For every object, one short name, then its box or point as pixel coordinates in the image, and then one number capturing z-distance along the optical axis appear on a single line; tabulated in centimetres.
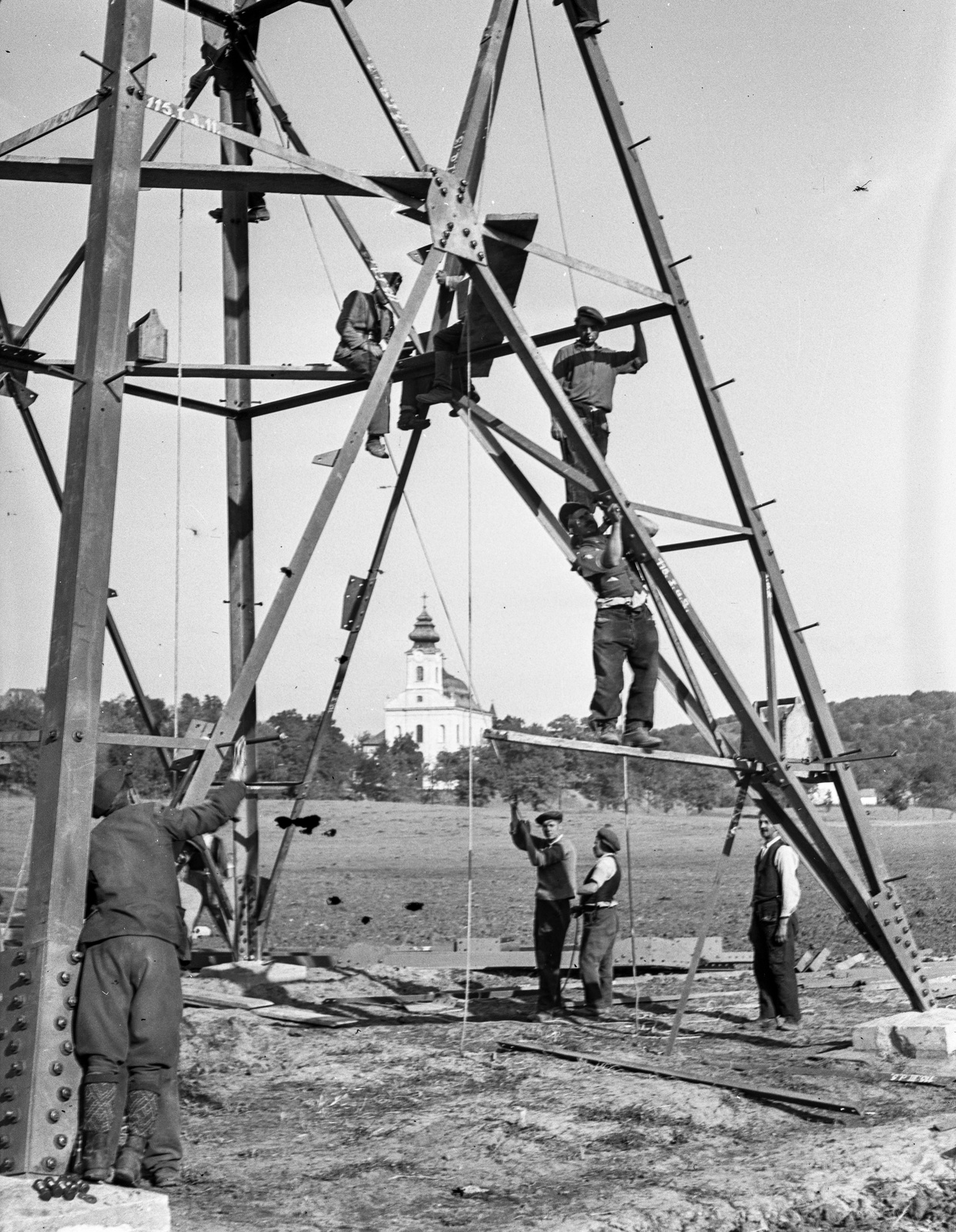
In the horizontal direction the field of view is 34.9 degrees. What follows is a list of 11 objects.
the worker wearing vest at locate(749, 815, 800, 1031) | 1196
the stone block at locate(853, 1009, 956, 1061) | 1061
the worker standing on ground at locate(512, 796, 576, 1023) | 1235
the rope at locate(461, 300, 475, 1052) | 1048
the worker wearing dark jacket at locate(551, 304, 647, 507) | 1176
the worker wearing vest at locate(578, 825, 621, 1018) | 1262
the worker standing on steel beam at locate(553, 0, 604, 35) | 1107
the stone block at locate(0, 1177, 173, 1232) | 572
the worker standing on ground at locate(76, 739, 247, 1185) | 649
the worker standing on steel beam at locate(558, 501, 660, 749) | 1077
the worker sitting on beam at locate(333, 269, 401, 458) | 1245
